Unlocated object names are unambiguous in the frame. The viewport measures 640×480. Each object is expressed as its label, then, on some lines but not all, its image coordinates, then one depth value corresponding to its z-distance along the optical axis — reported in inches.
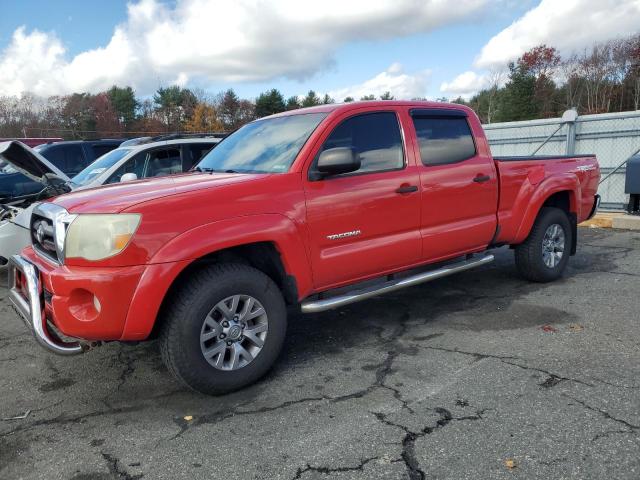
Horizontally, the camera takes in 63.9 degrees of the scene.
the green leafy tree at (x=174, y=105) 2320.4
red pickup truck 120.0
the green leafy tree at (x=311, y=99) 2478.5
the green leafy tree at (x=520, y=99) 2220.7
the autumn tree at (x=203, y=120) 2256.4
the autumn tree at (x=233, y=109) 2358.1
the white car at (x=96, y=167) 198.0
